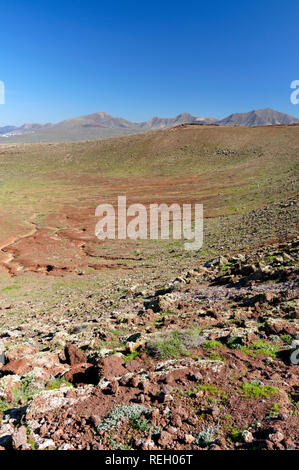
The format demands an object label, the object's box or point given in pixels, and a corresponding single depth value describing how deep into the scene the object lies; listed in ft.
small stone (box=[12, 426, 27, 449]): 14.06
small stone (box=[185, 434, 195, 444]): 13.72
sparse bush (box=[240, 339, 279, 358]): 21.04
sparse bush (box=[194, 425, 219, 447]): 13.58
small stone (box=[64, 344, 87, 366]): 22.84
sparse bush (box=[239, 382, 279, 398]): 16.20
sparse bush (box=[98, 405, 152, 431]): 14.78
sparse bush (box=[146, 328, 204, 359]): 22.29
